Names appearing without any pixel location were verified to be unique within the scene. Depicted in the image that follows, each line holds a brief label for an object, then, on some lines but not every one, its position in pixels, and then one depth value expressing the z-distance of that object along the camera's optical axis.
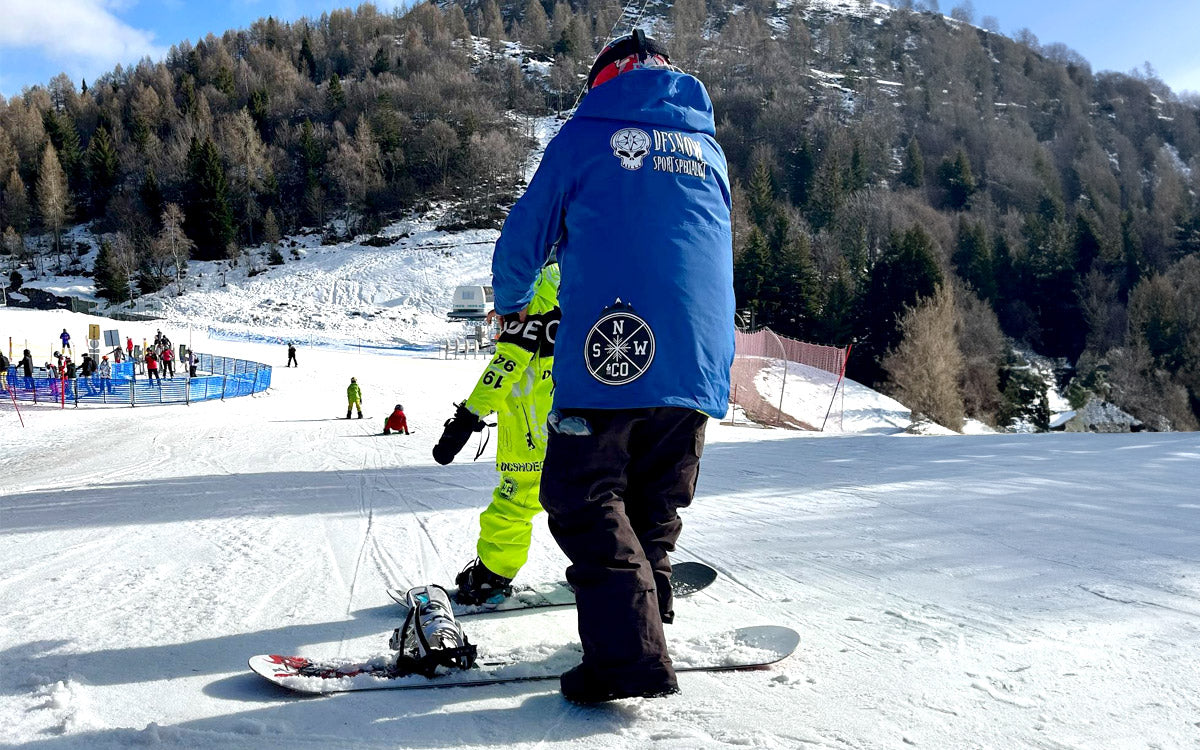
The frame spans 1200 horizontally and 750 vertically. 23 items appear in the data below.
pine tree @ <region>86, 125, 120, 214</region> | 85.81
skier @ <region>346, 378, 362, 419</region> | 16.44
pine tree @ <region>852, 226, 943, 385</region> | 48.31
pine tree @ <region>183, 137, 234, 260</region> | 75.38
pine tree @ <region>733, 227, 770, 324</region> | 51.09
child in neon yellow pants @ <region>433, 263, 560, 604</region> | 2.95
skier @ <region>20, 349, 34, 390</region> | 20.33
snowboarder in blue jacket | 1.94
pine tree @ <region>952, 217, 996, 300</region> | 66.25
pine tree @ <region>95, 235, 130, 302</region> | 64.44
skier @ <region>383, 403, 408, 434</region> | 12.43
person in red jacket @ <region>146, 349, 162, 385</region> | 23.80
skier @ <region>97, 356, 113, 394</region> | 20.35
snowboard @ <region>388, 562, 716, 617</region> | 2.86
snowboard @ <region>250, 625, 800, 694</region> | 2.05
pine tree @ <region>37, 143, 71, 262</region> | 77.31
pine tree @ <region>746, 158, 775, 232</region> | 74.06
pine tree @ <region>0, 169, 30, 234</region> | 80.94
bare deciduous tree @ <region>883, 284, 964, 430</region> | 33.78
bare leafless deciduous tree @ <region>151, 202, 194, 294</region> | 67.19
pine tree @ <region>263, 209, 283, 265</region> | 76.62
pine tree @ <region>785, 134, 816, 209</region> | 92.75
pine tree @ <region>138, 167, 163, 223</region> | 80.31
